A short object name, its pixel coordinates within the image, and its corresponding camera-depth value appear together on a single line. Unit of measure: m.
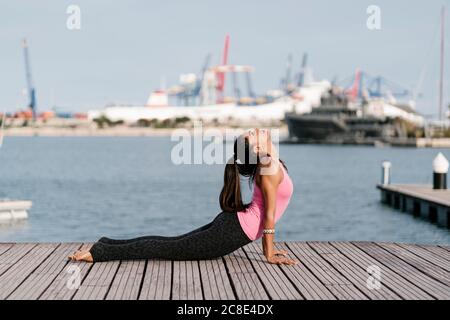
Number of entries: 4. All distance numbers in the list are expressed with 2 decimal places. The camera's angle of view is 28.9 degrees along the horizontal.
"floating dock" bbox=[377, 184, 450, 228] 17.94
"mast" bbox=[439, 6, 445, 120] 101.56
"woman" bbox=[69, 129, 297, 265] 5.91
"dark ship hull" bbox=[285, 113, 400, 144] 102.69
